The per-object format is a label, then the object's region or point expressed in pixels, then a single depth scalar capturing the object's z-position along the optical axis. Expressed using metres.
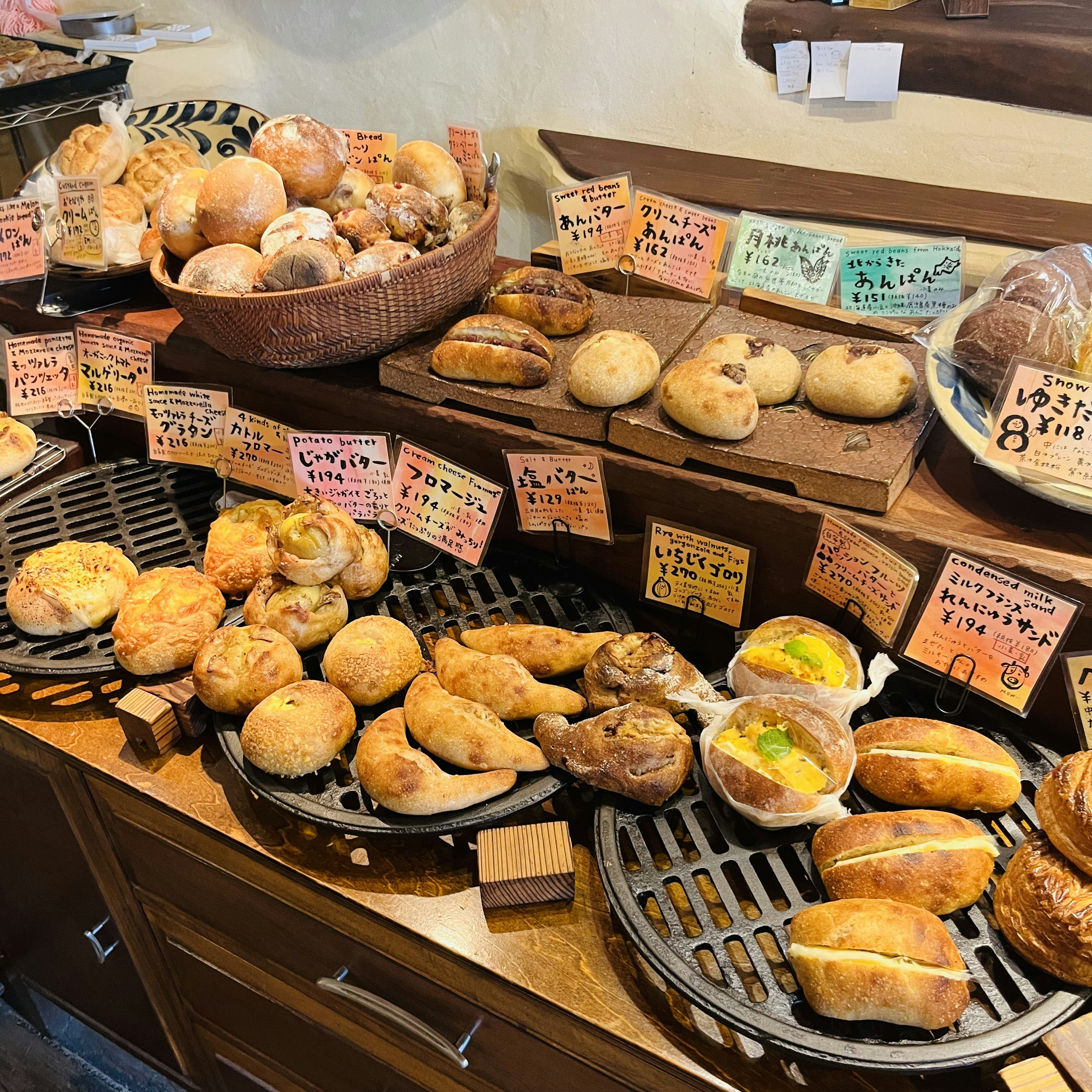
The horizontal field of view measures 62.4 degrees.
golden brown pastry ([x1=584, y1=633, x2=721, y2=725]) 1.38
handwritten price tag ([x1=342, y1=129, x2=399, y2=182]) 2.10
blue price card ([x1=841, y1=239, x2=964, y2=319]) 1.77
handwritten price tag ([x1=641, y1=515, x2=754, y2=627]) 1.53
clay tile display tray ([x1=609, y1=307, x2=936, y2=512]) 1.34
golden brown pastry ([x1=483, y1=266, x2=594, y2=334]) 1.74
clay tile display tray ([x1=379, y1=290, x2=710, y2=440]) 1.56
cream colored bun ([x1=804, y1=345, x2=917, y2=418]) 1.44
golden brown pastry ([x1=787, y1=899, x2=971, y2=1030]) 1.01
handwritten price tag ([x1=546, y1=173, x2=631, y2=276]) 1.90
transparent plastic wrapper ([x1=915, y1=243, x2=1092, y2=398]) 1.33
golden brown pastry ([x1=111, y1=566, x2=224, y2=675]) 1.58
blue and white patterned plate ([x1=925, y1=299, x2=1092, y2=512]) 1.24
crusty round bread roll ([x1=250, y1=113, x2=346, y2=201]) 1.78
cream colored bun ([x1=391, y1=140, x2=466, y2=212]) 1.84
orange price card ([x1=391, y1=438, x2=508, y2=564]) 1.70
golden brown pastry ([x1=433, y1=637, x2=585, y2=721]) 1.41
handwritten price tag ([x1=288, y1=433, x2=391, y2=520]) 1.74
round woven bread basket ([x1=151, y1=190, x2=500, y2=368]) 1.55
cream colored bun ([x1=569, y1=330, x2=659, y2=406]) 1.50
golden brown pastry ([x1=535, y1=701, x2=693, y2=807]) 1.27
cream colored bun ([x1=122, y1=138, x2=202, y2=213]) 2.21
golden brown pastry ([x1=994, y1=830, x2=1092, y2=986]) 1.04
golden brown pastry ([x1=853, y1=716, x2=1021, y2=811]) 1.24
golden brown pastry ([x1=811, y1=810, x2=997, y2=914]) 1.13
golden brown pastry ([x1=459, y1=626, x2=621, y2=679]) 1.49
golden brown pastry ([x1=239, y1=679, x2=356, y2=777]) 1.35
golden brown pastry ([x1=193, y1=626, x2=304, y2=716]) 1.46
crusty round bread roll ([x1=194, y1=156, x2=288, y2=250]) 1.71
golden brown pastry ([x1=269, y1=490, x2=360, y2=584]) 1.54
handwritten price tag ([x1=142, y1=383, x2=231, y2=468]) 1.95
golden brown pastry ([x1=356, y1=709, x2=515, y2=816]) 1.29
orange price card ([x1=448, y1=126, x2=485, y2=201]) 1.92
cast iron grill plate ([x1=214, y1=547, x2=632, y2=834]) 1.31
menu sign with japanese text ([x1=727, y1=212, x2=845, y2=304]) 1.84
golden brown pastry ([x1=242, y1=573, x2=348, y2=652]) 1.57
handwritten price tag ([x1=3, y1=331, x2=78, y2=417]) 2.12
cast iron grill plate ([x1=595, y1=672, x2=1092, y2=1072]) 1.02
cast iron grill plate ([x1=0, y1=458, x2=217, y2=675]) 1.67
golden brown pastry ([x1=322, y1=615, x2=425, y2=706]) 1.48
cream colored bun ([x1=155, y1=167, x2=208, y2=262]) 1.80
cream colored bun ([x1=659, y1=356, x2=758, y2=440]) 1.40
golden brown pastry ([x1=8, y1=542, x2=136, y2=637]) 1.65
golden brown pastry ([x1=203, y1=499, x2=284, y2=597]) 1.75
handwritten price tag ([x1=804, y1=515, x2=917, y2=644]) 1.34
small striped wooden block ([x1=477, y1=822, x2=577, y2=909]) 1.27
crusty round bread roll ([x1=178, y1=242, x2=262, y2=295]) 1.64
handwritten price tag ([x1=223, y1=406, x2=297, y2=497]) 1.91
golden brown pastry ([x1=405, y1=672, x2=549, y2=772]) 1.34
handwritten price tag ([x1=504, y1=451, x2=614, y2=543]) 1.58
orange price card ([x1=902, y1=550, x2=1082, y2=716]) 1.25
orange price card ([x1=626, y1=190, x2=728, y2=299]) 1.83
